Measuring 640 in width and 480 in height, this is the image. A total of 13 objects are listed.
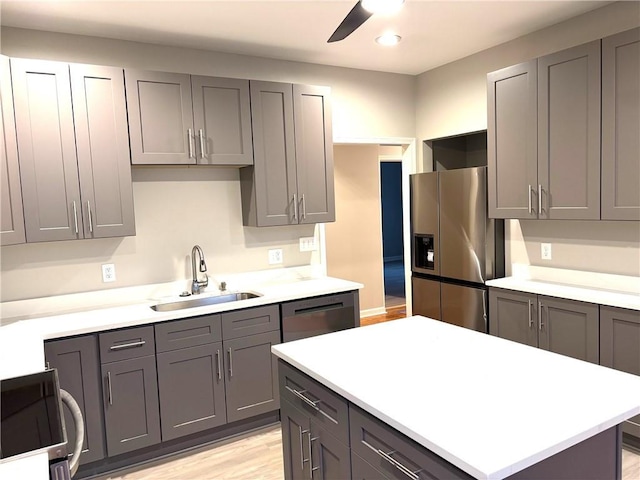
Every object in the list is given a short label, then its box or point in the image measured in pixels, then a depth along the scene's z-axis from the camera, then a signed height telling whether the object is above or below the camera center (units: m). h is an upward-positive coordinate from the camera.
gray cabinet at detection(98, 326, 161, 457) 2.71 -1.04
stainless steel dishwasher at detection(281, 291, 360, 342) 3.26 -0.80
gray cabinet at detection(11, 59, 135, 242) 2.68 +0.40
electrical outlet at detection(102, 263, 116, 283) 3.21 -0.39
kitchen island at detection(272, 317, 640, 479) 1.18 -0.61
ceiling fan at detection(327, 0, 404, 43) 1.81 +0.78
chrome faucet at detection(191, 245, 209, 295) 3.41 -0.43
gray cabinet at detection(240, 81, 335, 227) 3.41 +0.37
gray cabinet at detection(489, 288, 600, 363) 2.79 -0.83
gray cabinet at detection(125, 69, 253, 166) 2.98 +0.63
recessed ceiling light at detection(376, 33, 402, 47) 3.35 +1.21
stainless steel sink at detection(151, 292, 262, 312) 3.21 -0.65
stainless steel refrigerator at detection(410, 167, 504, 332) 3.61 -0.38
